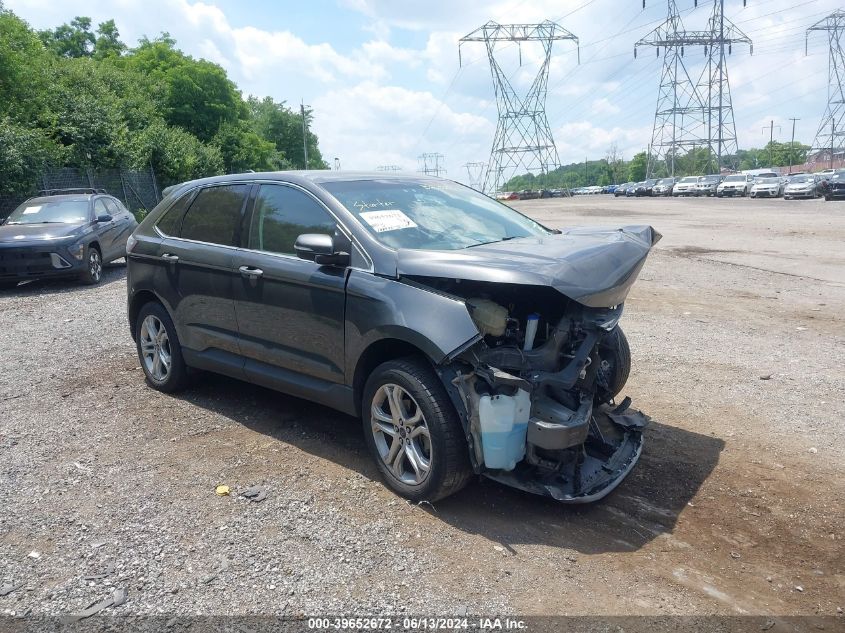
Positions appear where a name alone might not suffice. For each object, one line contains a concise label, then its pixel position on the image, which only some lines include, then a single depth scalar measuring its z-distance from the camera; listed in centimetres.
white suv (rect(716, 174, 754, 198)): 4944
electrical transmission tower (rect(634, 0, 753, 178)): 6838
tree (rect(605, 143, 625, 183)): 14402
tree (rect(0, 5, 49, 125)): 2258
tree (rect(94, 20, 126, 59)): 5894
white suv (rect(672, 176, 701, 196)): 5819
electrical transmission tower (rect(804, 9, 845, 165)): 7056
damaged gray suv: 358
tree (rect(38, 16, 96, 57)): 5668
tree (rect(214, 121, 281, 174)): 4553
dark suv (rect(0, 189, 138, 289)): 1159
